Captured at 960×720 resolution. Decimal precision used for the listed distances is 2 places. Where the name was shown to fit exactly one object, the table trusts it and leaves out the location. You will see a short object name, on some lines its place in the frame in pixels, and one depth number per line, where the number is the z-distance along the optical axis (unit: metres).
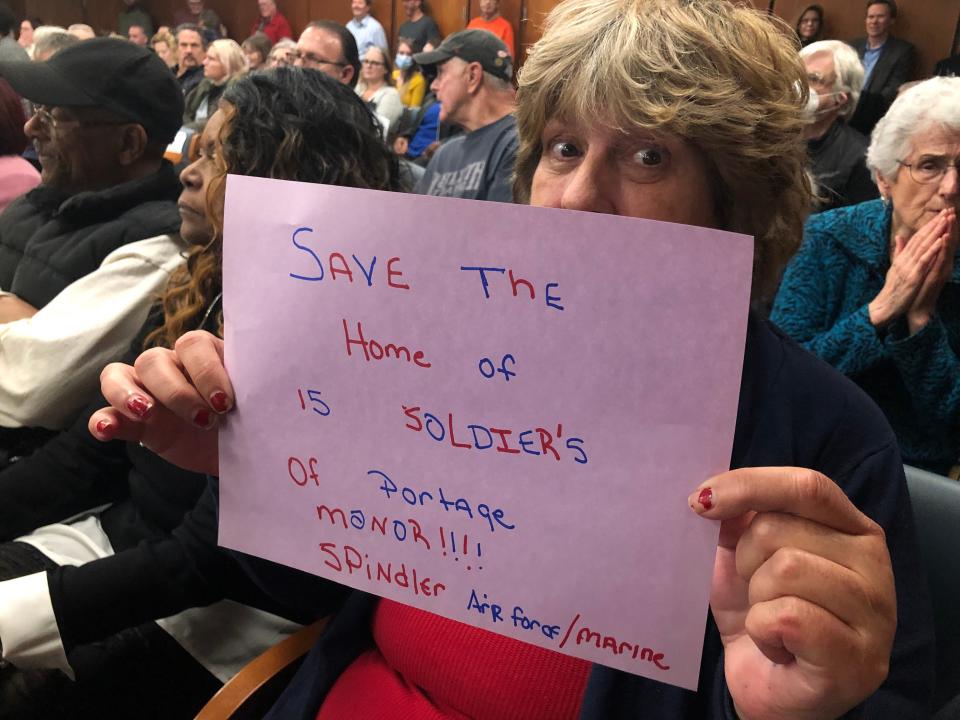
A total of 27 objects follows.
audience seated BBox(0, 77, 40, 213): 2.35
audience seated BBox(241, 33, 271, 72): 6.59
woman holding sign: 0.69
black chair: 0.94
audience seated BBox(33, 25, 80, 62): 3.60
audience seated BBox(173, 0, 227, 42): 9.84
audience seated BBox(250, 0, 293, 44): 9.41
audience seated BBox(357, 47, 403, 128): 5.55
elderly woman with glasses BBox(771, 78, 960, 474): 1.54
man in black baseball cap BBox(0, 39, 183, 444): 1.42
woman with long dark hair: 1.04
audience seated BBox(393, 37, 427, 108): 6.43
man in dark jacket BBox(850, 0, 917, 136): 5.29
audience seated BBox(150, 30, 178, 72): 7.01
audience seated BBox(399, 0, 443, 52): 7.93
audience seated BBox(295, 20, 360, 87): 3.40
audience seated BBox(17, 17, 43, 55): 7.17
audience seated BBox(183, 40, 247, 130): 5.15
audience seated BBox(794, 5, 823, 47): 5.82
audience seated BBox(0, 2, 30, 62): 5.08
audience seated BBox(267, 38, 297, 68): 4.38
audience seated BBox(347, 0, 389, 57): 8.19
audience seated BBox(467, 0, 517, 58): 7.07
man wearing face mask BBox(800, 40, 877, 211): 2.76
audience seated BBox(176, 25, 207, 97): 6.61
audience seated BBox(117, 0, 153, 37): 10.46
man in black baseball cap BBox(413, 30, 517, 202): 2.88
